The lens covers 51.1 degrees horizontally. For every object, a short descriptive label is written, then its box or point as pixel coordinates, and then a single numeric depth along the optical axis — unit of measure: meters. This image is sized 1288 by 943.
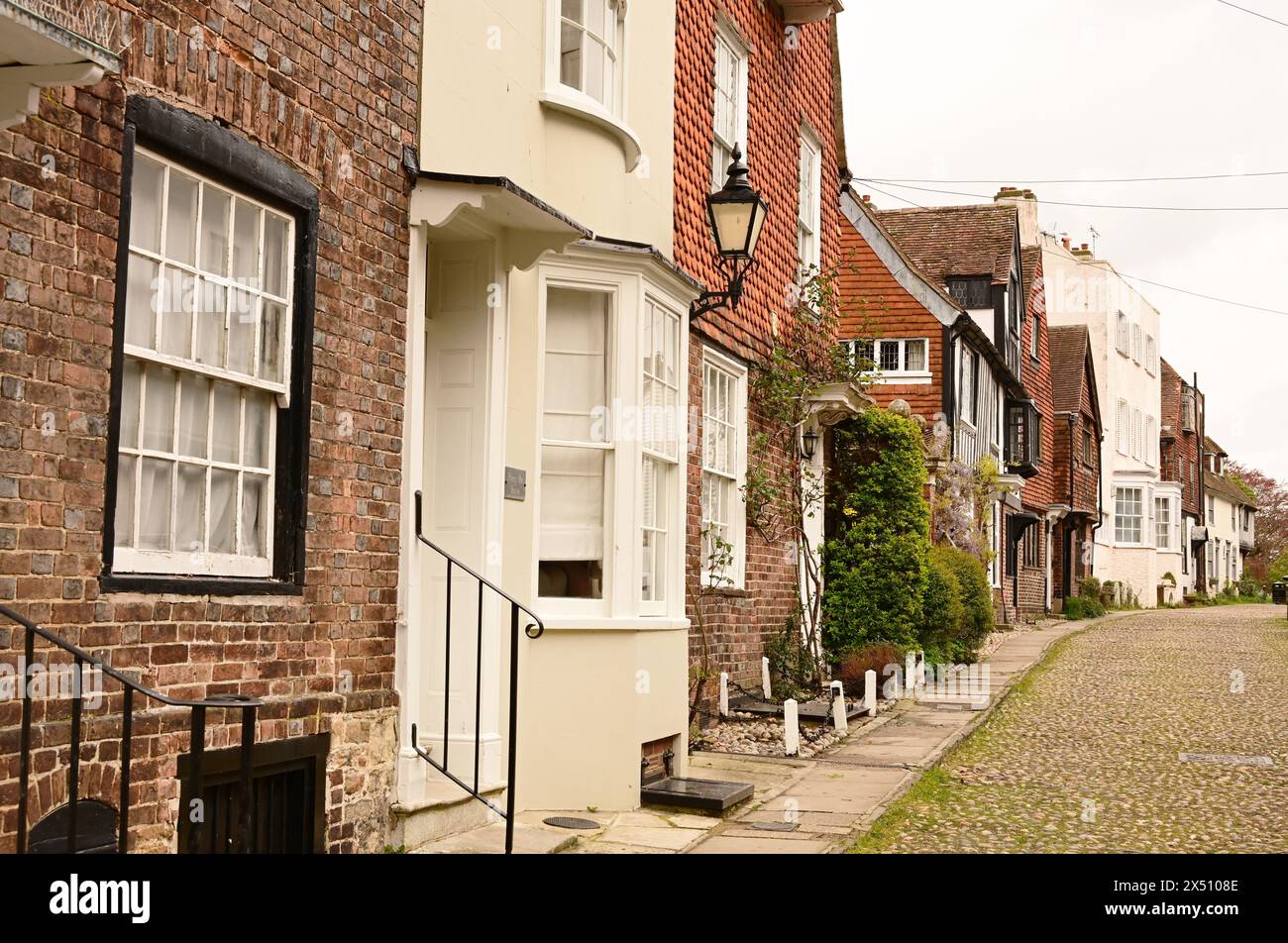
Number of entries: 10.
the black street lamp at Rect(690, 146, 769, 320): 10.95
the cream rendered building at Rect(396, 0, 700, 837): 7.48
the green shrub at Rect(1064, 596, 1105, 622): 36.50
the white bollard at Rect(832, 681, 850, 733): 12.08
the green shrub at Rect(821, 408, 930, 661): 15.96
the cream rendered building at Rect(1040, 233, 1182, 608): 44.53
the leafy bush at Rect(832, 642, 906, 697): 14.86
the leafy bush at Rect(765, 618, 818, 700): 13.95
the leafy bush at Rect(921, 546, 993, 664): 17.06
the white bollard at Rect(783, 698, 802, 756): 10.61
